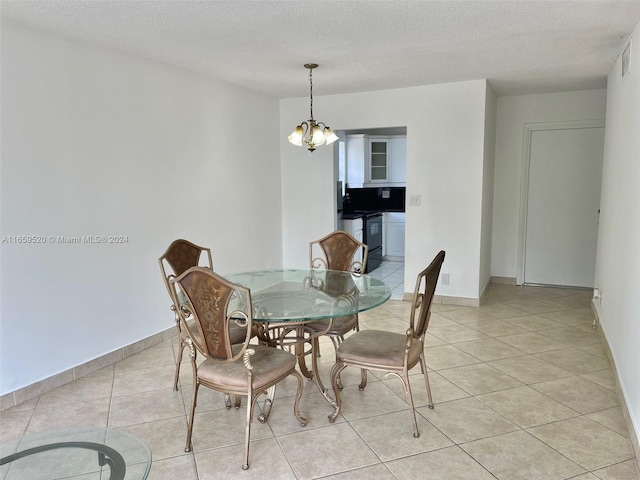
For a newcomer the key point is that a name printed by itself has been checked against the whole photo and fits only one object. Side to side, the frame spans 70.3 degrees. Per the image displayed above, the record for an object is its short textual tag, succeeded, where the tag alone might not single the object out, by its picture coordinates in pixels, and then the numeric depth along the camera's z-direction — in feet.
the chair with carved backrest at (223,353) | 6.56
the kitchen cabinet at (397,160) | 24.77
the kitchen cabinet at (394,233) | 24.39
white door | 17.19
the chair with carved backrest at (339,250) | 11.78
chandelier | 11.23
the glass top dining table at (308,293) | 7.68
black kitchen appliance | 21.77
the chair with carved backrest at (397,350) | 7.64
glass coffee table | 5.27
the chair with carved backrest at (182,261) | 9.15
